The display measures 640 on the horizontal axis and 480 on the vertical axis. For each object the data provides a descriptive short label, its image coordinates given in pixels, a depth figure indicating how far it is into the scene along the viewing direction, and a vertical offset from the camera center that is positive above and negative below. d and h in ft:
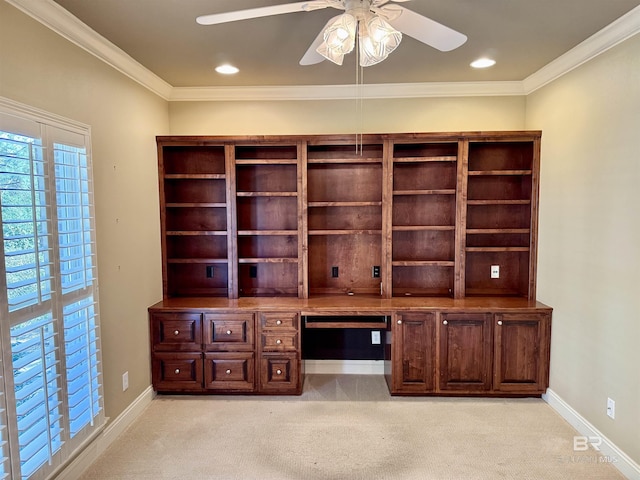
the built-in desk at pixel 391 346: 10.03 -3.59
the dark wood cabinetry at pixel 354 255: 10.15 -1.21
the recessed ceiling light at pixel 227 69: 9.55 +3.99
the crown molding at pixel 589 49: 7.08 +3.82
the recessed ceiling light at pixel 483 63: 9.30 +4.03
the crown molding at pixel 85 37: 6.30 +3.71
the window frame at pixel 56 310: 5.57 -1.59
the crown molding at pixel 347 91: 11.12 +3.92
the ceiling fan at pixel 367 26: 5.08 +2.78
